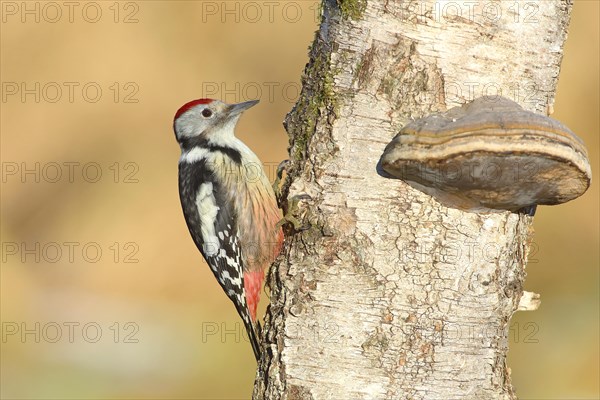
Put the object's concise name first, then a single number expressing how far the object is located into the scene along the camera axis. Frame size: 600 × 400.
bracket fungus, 4.51
